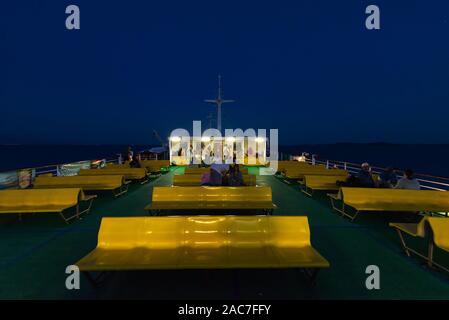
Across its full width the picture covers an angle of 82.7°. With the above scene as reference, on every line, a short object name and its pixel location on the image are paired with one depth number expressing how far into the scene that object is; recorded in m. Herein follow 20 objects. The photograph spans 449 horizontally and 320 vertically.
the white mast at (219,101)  35.66
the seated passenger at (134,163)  13.08
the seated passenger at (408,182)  6.82
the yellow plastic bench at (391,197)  6.18
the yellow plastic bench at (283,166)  13.04
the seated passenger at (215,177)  7.49
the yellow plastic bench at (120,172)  10.65
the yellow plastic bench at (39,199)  6.00
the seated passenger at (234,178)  7.60
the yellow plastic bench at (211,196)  6.29
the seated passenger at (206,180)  7.58
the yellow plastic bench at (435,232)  3.67
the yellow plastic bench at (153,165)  14.44
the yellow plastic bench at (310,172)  10.69
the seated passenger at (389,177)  8.38
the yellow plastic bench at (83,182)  8.45
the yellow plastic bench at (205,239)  3.33
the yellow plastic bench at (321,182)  8.60
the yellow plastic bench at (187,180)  8.80
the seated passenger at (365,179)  7.82
